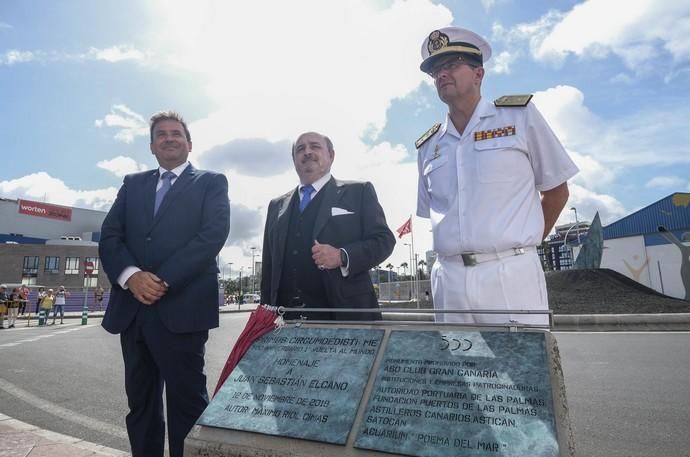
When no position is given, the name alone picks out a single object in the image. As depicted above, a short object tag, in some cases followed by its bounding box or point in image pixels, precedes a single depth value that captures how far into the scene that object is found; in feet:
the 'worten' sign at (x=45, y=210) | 197.16
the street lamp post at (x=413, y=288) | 95.89
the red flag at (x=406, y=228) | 68.18
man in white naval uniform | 6.07
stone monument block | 4.21
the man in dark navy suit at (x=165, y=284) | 7.17
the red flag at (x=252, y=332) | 6.56
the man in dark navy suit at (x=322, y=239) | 7.66
